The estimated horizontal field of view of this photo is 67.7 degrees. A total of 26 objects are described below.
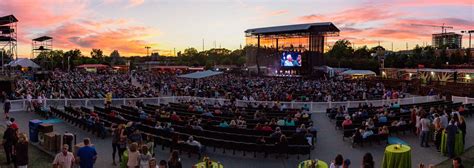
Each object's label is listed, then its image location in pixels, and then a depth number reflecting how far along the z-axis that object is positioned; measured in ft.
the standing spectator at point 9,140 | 35.27
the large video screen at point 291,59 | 211.00
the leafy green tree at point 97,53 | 528.42
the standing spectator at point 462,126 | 42.42
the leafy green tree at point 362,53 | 377.71
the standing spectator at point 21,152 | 31.32
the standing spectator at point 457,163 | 25.05
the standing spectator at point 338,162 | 26.96
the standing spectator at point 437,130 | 42.86
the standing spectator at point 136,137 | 36.81
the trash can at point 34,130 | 45.42
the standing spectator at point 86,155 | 30.35
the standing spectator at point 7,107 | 65.31
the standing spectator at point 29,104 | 73.46
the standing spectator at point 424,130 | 44.98
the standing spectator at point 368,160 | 26.90
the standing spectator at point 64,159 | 27.65
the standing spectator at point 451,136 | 38.91
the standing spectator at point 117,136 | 36.47
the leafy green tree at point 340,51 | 374.63
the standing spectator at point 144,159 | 28.73
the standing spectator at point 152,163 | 25.48
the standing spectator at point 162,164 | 24.82
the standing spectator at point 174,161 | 27.22
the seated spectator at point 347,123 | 52.01
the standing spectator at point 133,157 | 29.30
